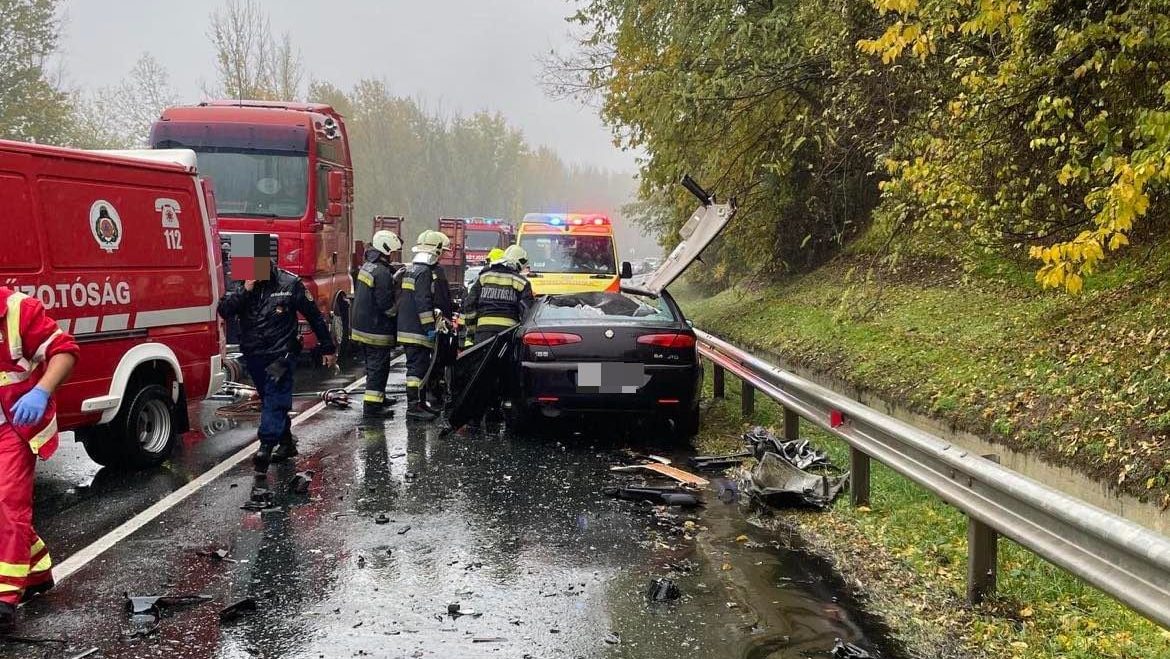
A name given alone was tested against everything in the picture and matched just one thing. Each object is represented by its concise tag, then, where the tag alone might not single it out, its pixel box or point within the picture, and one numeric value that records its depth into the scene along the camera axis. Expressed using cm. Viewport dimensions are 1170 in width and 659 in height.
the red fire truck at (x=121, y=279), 590
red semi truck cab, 1227
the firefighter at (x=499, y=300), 929
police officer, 686
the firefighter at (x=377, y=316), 930
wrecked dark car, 757
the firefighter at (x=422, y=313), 902
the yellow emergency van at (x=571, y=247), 1433
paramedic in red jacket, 396
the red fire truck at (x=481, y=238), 3653
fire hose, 944
